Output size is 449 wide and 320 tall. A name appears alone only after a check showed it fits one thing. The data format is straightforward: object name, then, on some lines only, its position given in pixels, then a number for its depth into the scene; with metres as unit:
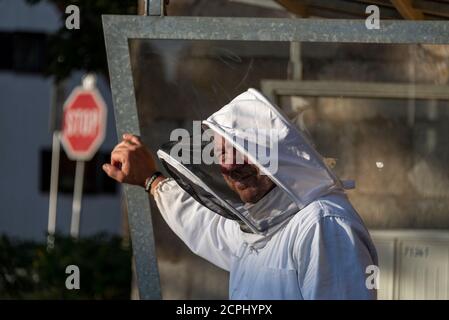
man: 5.19
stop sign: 22.46
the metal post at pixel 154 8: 5.86
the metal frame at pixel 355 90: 8.09
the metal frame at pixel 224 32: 5.70
